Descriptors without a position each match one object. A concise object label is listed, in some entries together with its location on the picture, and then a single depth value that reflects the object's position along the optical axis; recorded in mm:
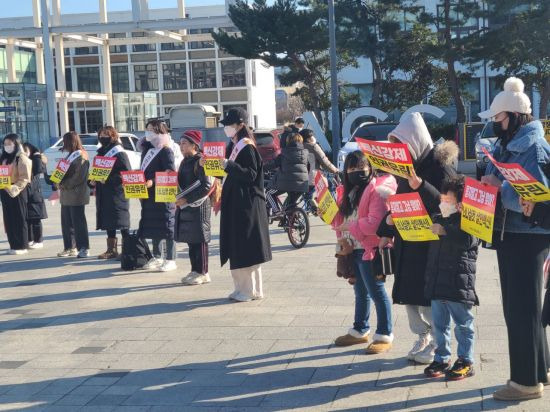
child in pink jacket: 6375
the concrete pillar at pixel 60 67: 40000
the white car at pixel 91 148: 26531
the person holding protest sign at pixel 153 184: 10383
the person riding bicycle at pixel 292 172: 12609
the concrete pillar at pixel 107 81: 45397
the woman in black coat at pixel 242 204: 8438
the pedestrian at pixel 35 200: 12891
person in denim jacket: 5152
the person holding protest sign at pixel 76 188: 11930
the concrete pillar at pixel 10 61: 41781
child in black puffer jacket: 5562
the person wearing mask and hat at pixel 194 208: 9500
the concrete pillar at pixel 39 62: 44438
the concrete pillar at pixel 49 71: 36781
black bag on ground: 10875
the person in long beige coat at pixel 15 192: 12508
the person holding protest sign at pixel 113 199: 11211
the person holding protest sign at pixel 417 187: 5840
